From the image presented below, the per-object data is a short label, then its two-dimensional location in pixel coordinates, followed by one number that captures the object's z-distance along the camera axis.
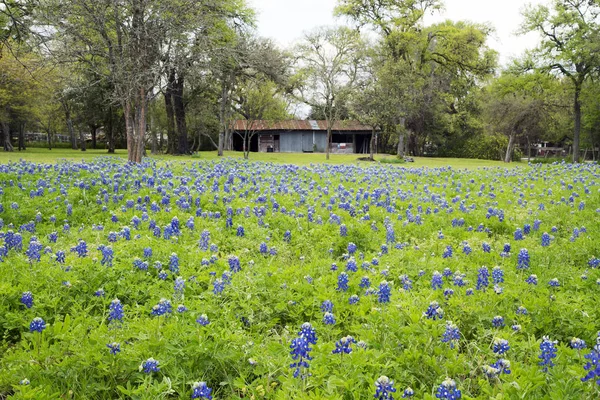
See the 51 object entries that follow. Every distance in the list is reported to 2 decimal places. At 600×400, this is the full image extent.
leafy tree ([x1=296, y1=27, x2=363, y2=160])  38.84
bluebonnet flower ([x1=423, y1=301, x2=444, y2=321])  3.21
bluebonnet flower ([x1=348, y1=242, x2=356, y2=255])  5.39
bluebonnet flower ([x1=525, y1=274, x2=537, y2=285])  4.06
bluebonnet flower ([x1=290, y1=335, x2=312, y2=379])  2.44
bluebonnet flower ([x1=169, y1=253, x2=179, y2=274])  4.44
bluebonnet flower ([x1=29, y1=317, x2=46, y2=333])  2.93
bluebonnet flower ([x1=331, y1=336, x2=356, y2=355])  2.69
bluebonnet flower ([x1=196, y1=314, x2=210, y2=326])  3.15
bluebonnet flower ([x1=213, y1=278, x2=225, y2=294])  3.82
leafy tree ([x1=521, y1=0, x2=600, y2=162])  34.06
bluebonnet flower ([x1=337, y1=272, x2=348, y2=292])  3.99
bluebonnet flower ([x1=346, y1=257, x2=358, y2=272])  4.48
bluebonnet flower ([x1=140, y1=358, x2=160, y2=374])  2.64
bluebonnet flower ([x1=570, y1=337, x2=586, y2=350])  2.71
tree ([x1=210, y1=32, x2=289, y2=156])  29.83
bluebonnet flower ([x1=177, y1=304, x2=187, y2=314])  3.41
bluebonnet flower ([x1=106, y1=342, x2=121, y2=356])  2.89
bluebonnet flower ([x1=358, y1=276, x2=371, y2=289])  4.06
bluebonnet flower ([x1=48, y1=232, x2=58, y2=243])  5.39
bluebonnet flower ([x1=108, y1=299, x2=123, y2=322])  3.15
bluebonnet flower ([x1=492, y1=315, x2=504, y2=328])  3.26
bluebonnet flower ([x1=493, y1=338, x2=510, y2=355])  2.67
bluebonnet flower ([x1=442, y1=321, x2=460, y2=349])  2.96
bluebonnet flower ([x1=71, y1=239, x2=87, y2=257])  4.50
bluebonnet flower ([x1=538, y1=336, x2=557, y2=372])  2.64
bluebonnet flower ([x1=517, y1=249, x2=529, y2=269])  4.52
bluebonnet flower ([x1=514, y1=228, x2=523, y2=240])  5.90
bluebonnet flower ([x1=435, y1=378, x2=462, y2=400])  2.26
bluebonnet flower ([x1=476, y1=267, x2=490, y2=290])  4.02
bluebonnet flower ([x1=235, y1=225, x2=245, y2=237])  6.20
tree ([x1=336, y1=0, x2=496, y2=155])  39.73
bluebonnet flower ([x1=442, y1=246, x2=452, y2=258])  5.15
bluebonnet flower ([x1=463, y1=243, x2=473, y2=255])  5.27
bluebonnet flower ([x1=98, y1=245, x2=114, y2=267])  4.29
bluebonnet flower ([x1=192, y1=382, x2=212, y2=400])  2.28
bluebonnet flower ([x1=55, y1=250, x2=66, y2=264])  4.32
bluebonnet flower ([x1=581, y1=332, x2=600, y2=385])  2.33
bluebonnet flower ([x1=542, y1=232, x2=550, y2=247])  5.57
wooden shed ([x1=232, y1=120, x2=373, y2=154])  53.17
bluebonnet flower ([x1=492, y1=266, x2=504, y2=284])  4.12
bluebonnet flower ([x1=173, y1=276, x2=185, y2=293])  3.79
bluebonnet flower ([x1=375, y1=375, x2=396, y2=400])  2.33
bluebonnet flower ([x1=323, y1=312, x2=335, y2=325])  3.08
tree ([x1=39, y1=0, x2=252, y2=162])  15.88
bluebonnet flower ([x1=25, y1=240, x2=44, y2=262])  4.33
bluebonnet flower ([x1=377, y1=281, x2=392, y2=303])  3.35
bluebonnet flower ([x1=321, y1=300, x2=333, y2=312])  3.55
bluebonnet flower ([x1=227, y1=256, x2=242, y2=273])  4.41
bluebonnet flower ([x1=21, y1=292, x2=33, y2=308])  3.48
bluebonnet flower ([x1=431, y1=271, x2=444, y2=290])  3.99
